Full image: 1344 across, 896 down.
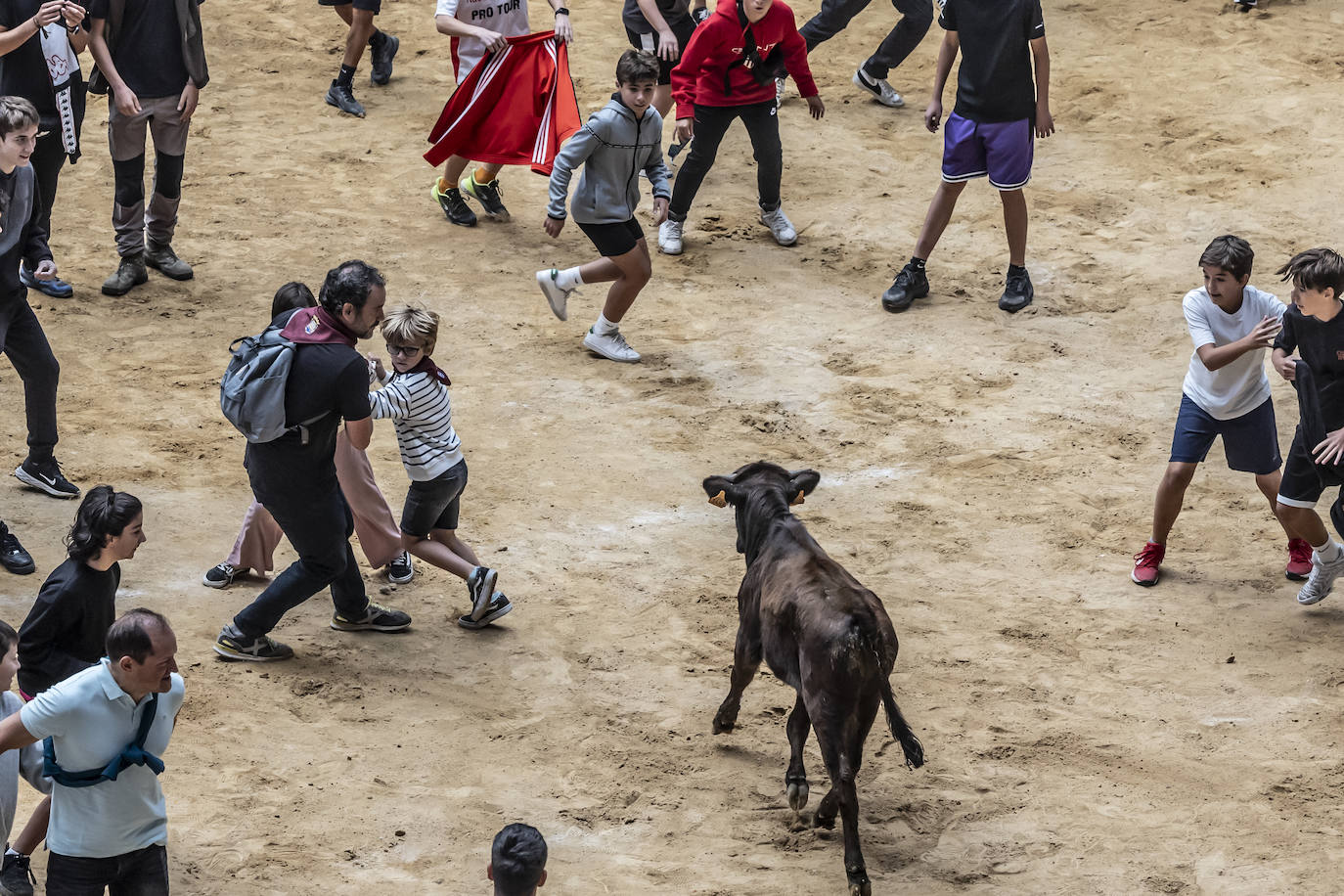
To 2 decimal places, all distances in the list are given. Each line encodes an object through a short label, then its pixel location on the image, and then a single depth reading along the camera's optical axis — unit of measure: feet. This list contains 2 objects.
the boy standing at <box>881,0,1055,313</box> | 65.62
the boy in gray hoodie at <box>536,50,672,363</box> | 60.44
